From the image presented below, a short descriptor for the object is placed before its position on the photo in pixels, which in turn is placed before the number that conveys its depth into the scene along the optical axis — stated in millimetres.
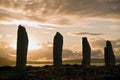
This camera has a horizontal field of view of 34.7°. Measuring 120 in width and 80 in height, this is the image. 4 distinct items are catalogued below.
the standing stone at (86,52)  29650
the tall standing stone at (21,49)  24837
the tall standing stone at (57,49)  27938
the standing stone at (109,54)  30407
